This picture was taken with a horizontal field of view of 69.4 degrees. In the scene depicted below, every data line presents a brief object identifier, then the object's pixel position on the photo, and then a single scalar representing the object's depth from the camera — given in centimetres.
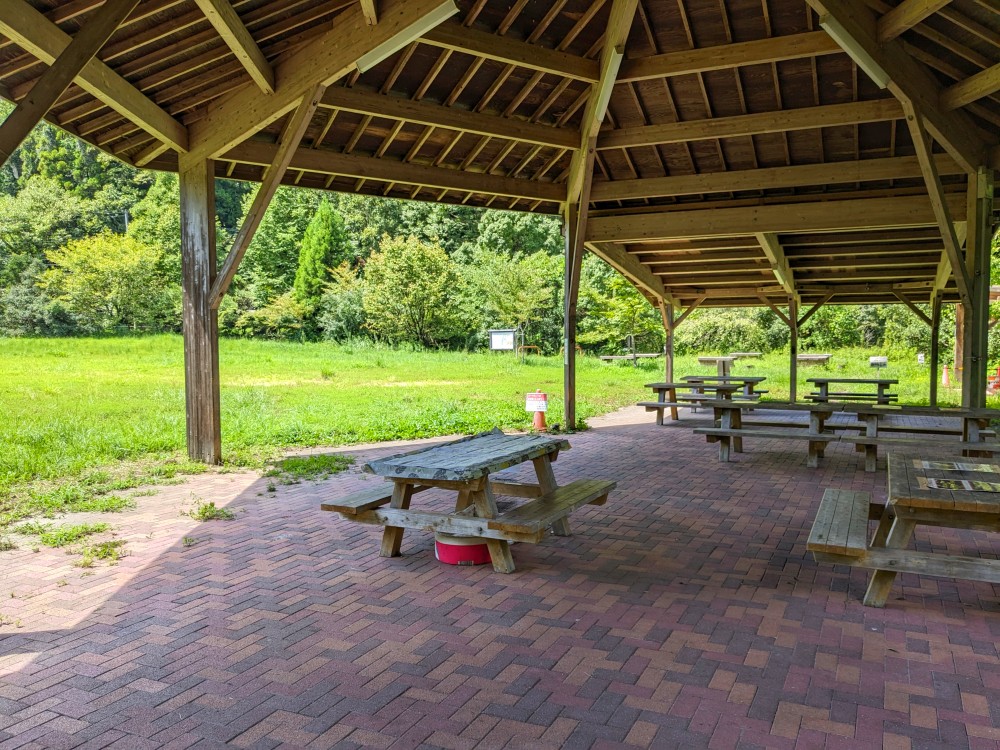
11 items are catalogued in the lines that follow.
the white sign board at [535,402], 1188
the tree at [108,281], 2872
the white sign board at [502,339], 2642
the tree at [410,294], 3288
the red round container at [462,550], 491
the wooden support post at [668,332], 1692
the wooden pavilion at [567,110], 664
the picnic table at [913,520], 386
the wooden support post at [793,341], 1642
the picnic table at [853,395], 1436
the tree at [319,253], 3669
